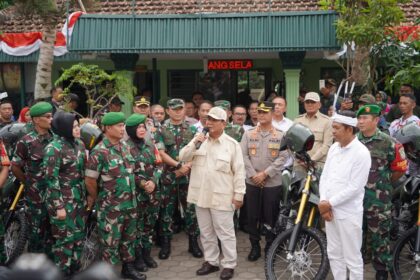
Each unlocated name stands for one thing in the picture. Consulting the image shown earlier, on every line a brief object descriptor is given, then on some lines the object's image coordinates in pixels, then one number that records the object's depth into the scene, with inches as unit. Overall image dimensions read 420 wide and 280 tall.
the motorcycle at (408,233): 178.4
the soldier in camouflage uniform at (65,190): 177.6
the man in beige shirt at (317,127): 218.7
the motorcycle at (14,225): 203.3
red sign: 428.8
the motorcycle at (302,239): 176.6
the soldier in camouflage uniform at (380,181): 182.7
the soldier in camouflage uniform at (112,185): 179.8
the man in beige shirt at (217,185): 191.9
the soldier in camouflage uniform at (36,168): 194.2
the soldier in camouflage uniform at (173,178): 222.7
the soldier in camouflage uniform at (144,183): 195.5
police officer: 211.2
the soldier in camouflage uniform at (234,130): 241.0
